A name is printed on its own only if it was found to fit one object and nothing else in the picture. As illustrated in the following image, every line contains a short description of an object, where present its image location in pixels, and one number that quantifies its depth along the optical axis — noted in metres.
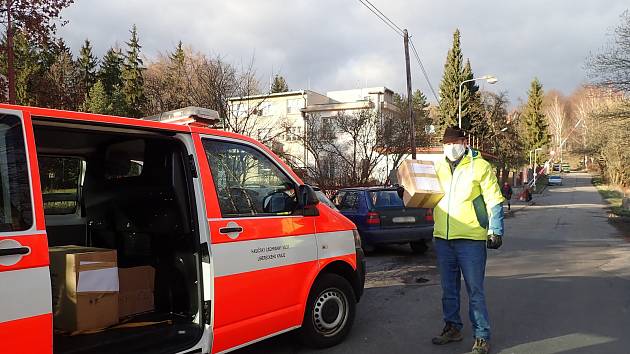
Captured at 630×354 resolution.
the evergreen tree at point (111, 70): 40.41
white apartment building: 18.31
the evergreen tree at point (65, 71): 26.73
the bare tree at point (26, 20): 8.20
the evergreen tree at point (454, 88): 51.72
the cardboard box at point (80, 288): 3.61
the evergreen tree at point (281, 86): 60.38
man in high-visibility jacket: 4.62
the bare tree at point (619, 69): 20.05
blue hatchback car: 10.73
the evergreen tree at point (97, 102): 28.17
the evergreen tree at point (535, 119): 87.56
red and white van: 2.88
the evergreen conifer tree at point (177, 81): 20.16
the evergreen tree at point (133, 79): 32.81
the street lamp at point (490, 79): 27.92
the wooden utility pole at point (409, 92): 20.36
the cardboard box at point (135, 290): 4.18
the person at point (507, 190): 37.76
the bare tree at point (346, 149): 22.83
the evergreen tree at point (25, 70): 19.36
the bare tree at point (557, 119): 102.29
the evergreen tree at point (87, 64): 38.23
